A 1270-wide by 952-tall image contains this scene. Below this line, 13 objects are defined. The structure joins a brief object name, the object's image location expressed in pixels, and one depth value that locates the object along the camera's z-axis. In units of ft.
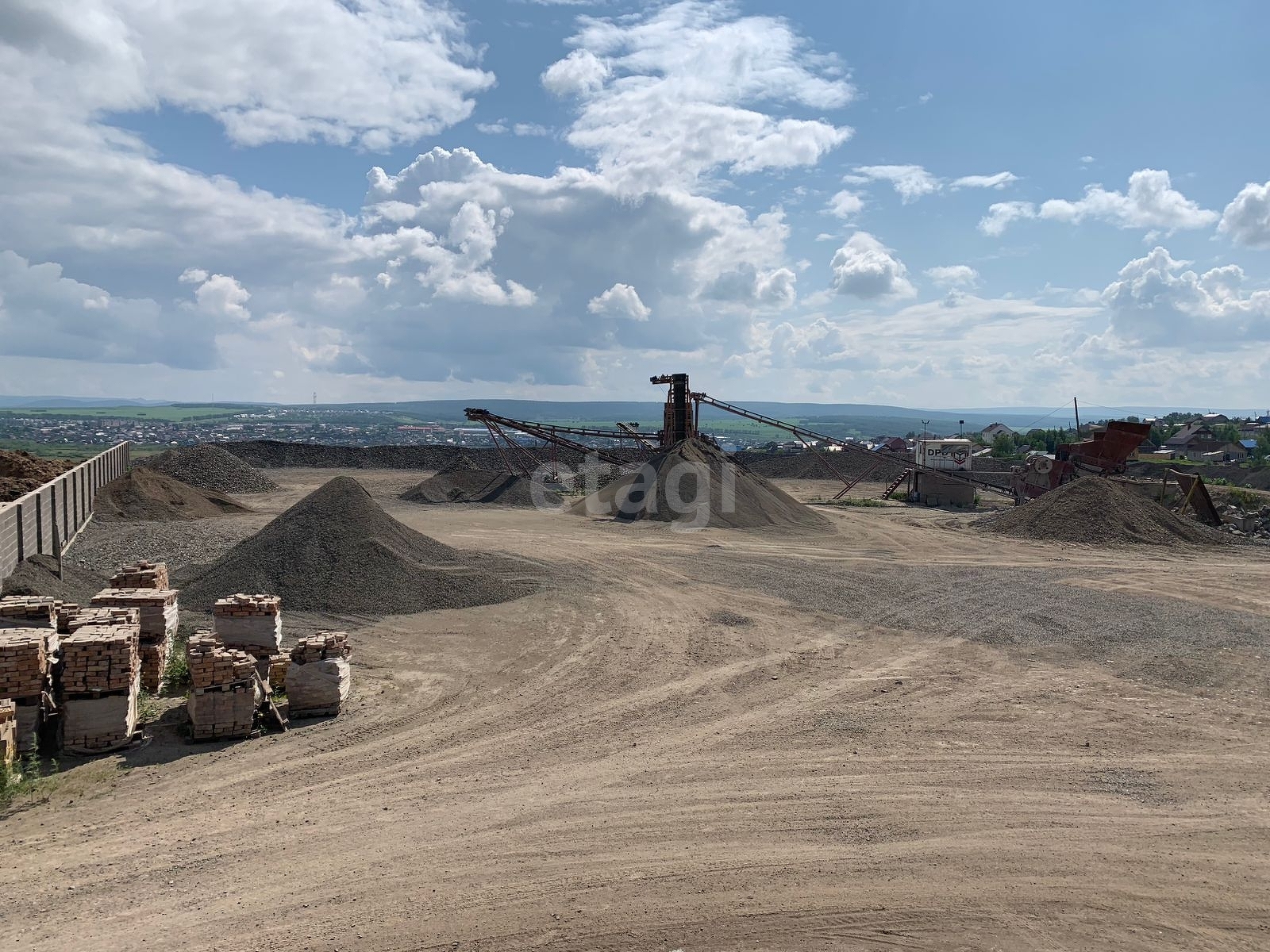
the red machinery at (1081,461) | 108.78
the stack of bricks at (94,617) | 33.40
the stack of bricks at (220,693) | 31.32
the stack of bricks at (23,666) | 27.99
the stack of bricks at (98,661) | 28.78
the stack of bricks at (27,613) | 33.24
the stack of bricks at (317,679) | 34.30
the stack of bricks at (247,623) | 37.40
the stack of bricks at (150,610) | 37.63
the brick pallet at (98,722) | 29.30
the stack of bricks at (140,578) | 44.09
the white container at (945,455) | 153.89
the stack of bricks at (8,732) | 26.37
